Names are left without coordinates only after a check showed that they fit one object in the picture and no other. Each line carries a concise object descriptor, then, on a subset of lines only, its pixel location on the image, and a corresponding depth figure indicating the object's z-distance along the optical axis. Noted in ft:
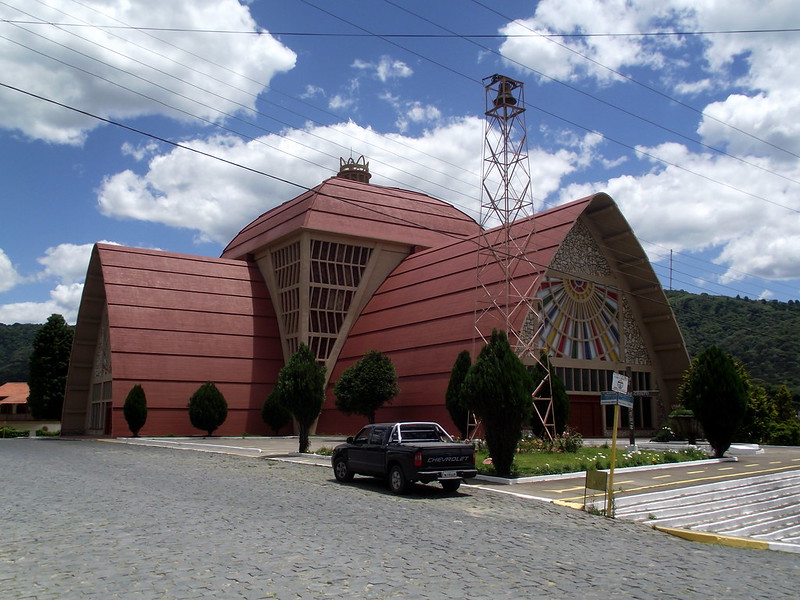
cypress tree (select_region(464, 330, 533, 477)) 57.93
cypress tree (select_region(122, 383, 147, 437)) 127.61
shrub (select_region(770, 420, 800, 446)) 113.91
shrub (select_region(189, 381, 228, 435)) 131.13
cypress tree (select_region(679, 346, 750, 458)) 75.36
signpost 46.39
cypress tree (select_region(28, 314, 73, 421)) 197.98
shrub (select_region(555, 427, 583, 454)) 79.82
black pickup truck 48.06
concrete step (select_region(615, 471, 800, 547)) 43.58
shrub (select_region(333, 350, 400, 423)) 119.55
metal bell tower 94.17
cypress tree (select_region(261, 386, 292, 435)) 136.77
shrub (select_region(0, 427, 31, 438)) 168.00
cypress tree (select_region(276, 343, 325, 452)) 83.51
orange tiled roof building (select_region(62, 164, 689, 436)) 119.85
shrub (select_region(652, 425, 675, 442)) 113.70
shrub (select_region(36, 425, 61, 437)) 171.63
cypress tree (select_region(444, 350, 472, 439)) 98.99
